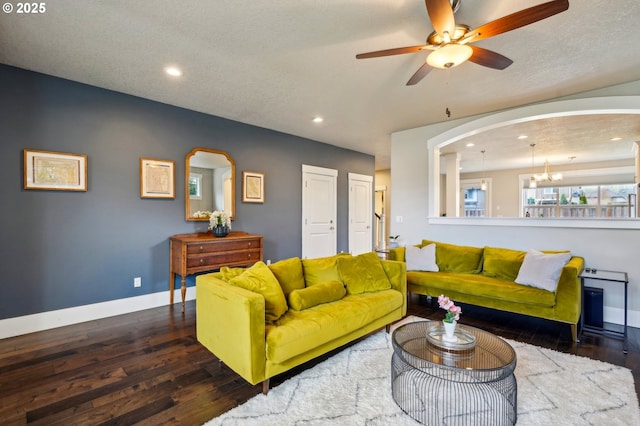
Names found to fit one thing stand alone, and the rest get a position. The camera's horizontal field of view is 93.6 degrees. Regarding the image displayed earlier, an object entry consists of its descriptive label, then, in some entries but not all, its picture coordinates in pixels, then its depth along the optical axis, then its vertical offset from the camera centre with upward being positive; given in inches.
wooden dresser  141.0 -20.9
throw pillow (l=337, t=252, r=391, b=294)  113.8 -24.8
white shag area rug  69.1 -47.9
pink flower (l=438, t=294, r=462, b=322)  78.0 -26.1
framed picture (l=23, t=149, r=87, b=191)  118.6 +16.6
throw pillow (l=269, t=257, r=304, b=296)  102.3 -22.4
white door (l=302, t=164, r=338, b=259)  225.8 -0.4
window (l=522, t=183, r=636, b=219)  314.7 +10.9
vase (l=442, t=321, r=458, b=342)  78.9 -32.2
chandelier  275.4 +30.9
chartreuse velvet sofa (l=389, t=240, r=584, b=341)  112.8 -30.3
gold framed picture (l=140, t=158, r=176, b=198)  146.6 +16.2
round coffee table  67.9 -45.0
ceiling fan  65.0 +43.4
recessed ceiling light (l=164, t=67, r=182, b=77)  116.3 +54.9
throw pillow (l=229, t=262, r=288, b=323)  86.7 -22.7
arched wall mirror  162.7 +16.4
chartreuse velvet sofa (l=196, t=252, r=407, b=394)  75.8 -30.8
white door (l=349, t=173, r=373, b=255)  263.7 -2.3
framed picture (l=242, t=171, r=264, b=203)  188.0 +15.1
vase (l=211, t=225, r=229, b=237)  156.5 -10.2
